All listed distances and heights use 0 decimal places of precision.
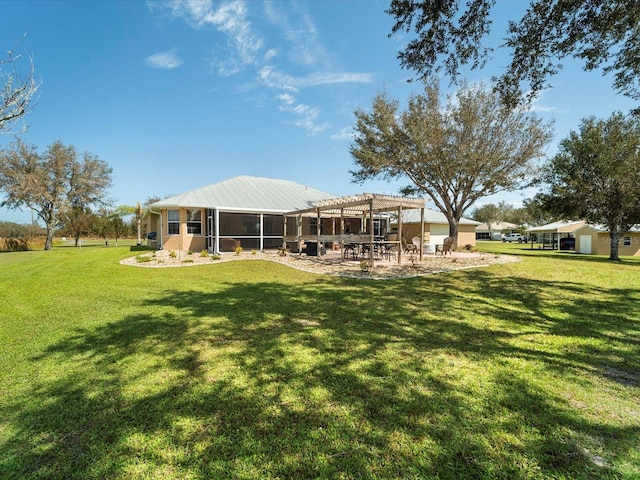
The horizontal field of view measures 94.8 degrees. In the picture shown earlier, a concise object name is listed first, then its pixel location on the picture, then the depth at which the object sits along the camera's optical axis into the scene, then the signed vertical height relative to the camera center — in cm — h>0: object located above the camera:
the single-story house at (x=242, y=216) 1766 +136
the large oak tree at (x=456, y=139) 1703 +586
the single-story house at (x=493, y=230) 7031 +167
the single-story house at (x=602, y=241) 2381 -31
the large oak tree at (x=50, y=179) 2564 +520
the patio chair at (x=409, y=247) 1462 -56
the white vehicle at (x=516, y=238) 5466 -16
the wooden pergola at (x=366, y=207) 1219 +147
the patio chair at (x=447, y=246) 1620 -51
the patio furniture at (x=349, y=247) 1528 -63
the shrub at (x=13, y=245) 2600 -89
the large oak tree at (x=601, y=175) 1752 +399
